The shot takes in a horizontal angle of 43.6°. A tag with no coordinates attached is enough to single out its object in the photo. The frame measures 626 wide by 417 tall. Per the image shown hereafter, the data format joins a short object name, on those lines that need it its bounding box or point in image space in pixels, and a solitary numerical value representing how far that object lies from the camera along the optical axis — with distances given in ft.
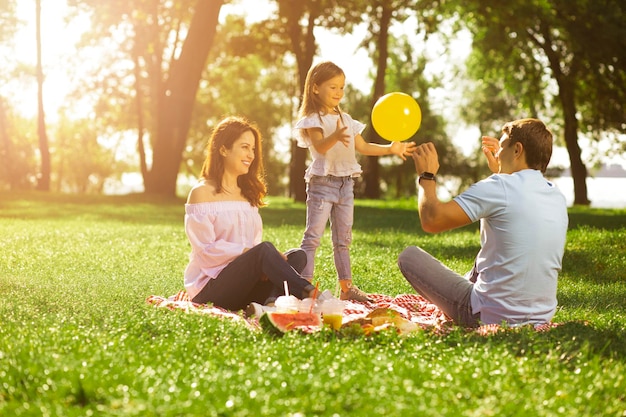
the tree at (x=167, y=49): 73.36
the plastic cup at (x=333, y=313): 17.34
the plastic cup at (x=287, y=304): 17.85
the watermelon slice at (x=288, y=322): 16.65
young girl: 24.40
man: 16.83
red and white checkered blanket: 17.71
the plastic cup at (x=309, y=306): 17.76
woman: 20.02
